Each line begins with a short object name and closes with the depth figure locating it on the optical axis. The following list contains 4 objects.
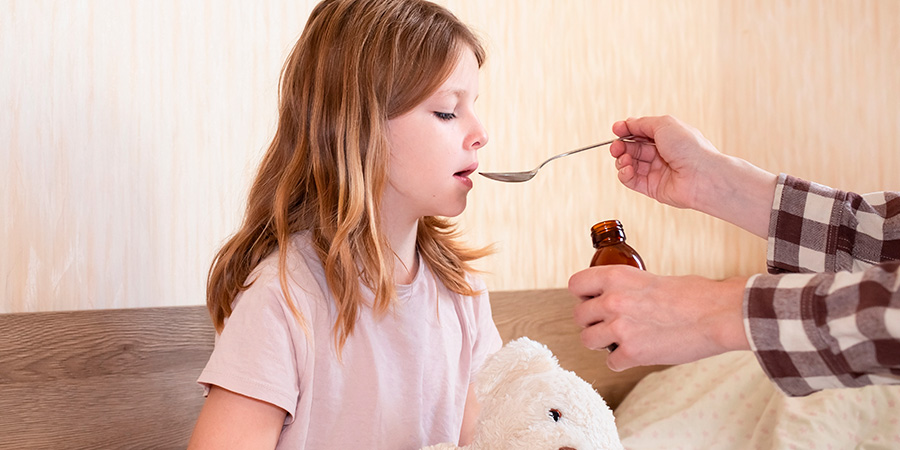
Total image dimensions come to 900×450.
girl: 0.98
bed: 1.04
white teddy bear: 0.79
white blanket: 1.45
